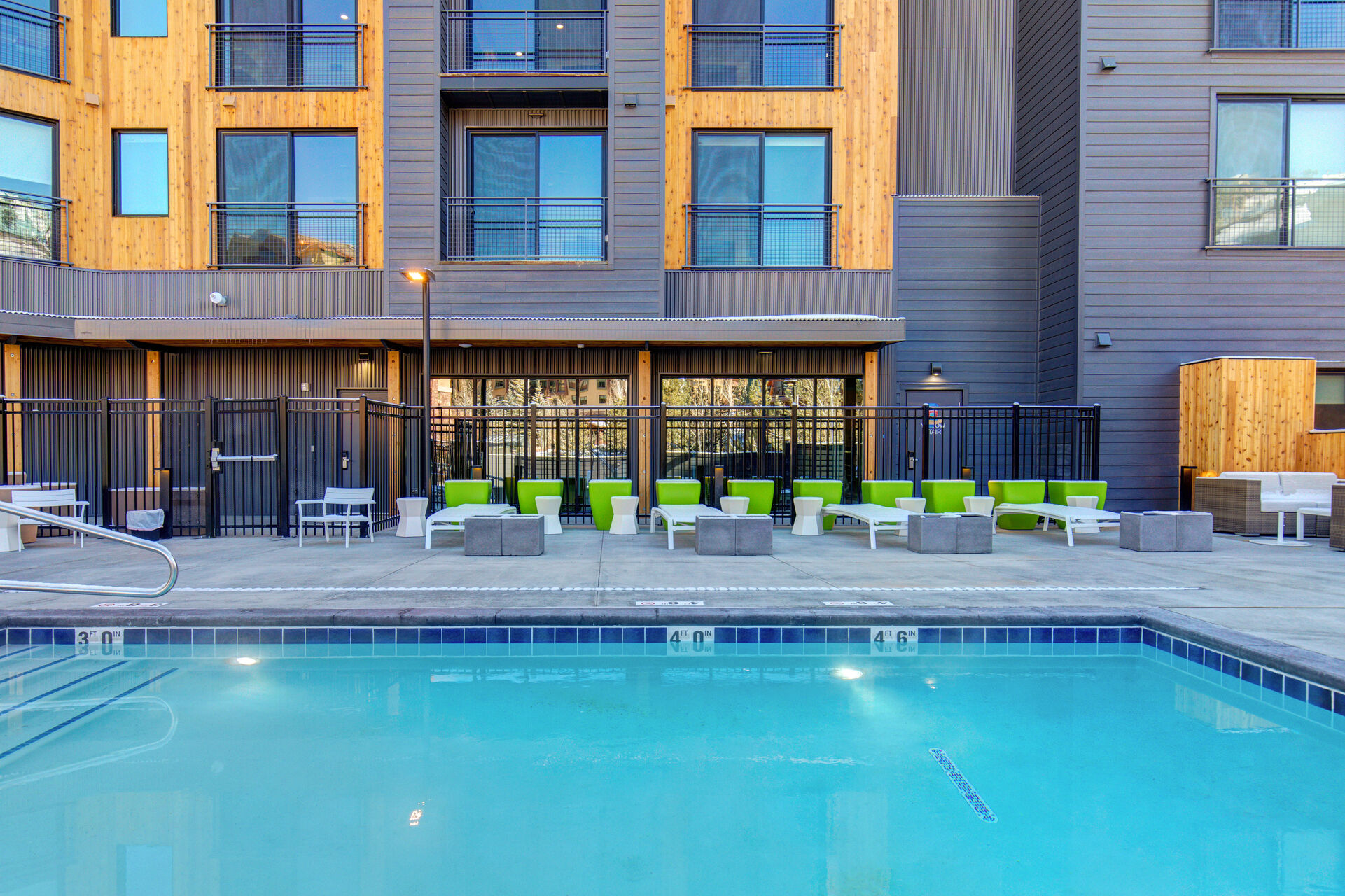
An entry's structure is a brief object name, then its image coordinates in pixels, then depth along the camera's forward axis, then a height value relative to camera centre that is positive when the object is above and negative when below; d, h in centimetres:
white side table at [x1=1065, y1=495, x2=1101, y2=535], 992 -97
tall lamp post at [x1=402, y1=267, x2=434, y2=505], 995 +103
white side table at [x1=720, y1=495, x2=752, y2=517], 901 -96
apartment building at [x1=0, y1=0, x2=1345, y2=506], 1151 +409
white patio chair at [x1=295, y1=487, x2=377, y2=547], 834 -91
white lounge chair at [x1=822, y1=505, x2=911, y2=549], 839 -104
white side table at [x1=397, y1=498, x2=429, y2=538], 934 -119
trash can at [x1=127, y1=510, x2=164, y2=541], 858 -118
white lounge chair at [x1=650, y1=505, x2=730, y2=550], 841 -103
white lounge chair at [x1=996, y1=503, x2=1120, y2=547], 857 -104
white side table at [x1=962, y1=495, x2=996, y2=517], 944 -98
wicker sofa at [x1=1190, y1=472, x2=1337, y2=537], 915 -85
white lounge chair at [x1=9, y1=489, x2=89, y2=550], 812 -83
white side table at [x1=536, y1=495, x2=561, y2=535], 952 -113
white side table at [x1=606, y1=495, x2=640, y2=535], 958 -117
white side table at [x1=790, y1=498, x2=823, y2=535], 966 -118
